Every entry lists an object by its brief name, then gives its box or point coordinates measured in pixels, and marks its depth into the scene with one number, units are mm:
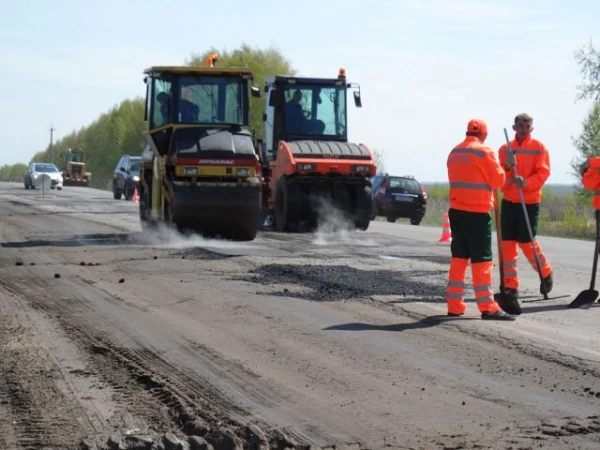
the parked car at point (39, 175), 61566
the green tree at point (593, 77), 43312
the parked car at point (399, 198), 34156
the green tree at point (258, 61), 73188
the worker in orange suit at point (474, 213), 10484
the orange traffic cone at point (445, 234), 22734
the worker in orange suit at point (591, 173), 12562
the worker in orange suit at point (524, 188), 12227
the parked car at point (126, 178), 46534
